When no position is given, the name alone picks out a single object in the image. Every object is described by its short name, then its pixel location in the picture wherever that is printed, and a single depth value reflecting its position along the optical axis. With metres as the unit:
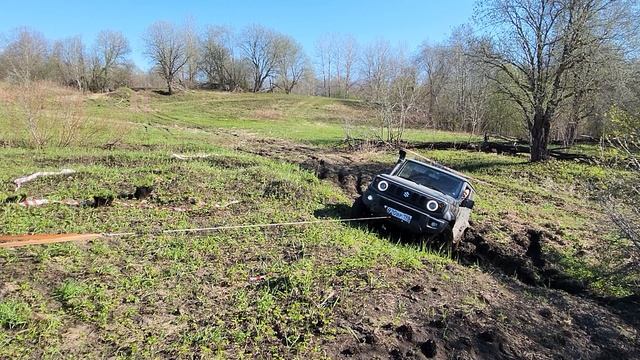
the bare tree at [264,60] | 88.44
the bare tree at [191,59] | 73.88
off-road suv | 8.27
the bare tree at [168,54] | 70.75
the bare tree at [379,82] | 24.84
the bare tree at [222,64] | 87.88
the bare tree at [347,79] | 95.70
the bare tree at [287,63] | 88.44
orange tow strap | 5.69
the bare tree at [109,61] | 71.94
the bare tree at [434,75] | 42.28
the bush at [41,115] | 16.00
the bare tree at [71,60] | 70.31
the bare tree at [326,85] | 101.47
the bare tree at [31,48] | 55.79
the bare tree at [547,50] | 19.41
